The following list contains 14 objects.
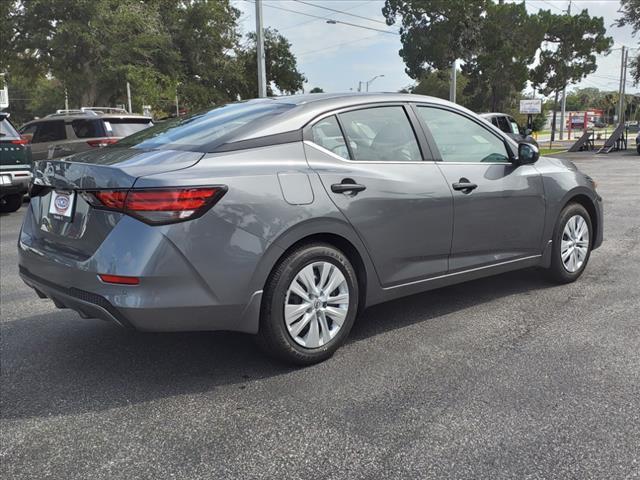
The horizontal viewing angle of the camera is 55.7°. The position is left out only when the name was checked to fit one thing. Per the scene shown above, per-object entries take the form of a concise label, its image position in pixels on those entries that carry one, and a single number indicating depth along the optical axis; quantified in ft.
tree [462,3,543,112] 141.79
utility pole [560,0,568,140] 151.30
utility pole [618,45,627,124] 169.78
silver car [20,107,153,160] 39.40
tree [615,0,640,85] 116.67
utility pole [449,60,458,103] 115.80
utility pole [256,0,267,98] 65.62
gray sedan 10.11
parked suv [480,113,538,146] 62.79
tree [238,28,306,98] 160.04
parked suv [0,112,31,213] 32.89
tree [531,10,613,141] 147.13
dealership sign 108.47
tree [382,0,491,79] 140.56
